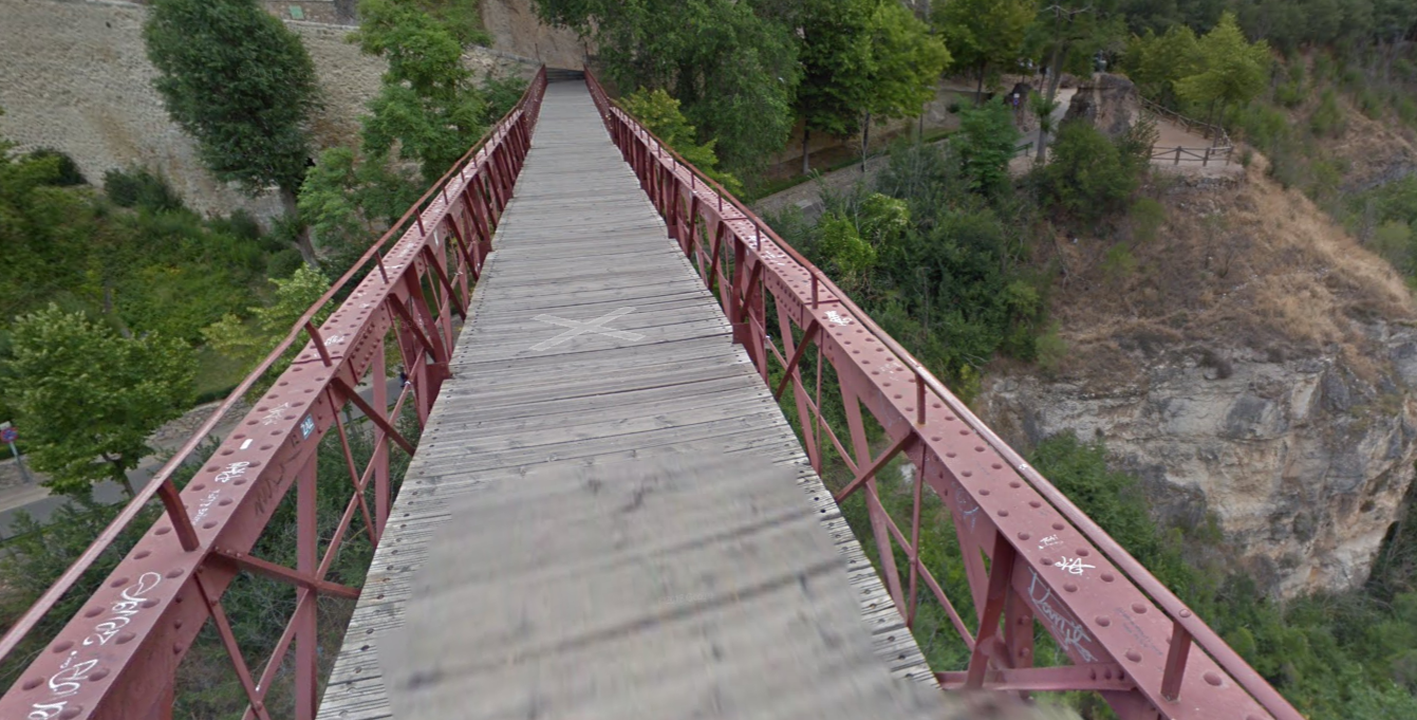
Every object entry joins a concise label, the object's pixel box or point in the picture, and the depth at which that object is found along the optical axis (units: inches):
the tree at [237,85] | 813.2
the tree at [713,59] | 719.7
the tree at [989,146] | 909.2
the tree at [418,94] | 663.8
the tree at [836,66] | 983.0
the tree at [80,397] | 505.0
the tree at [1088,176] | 842.8
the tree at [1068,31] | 930.1
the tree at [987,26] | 1178.6
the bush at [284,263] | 892.6
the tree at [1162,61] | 1027.3
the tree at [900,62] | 1022.4
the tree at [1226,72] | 876.0
